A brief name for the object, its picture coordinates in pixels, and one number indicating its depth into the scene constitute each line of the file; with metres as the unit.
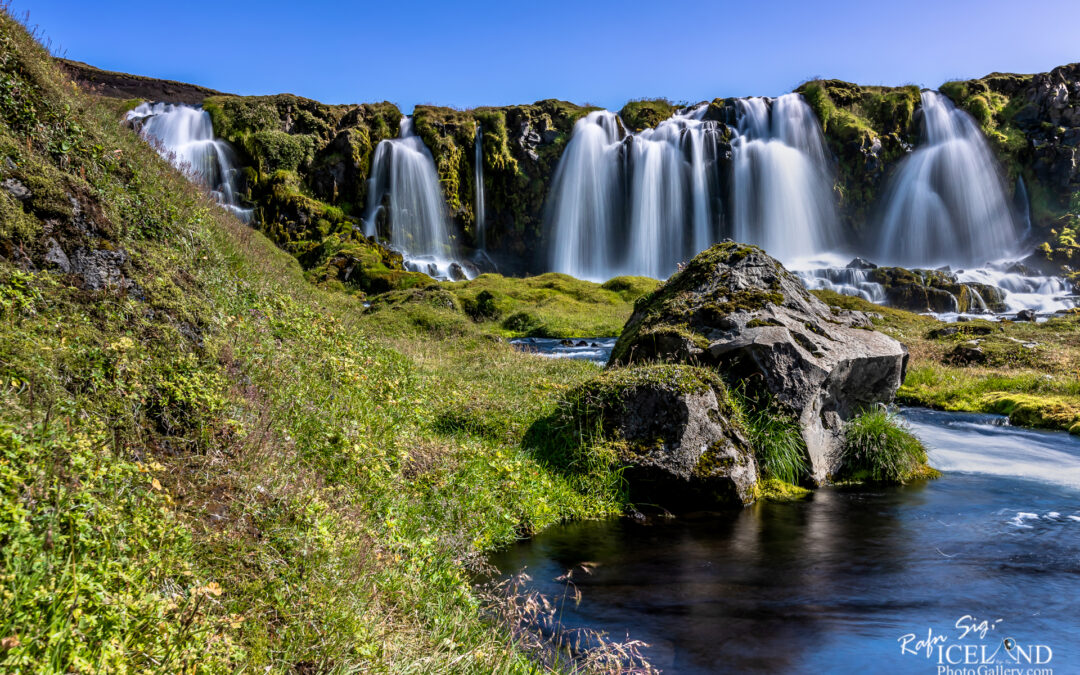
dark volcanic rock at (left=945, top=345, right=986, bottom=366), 19.05
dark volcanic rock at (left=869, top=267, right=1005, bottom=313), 37.22
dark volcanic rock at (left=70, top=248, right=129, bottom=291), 5.33
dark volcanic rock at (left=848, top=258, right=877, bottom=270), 44.03
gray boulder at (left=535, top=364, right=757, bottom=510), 8.16
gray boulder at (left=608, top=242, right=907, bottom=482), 9.39
